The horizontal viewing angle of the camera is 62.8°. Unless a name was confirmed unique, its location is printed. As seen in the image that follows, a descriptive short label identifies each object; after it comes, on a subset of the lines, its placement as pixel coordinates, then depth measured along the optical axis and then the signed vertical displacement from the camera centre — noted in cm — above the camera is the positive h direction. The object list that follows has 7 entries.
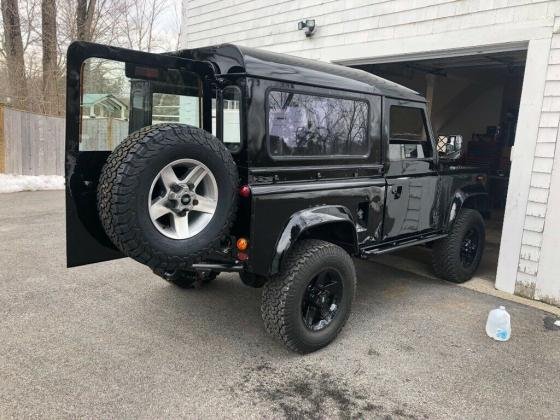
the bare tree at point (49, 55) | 1556 +247
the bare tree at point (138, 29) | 1875 +441
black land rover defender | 272 -25
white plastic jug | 388 -144
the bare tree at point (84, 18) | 1672 +404
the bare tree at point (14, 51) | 1518 +243
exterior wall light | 689 +176
